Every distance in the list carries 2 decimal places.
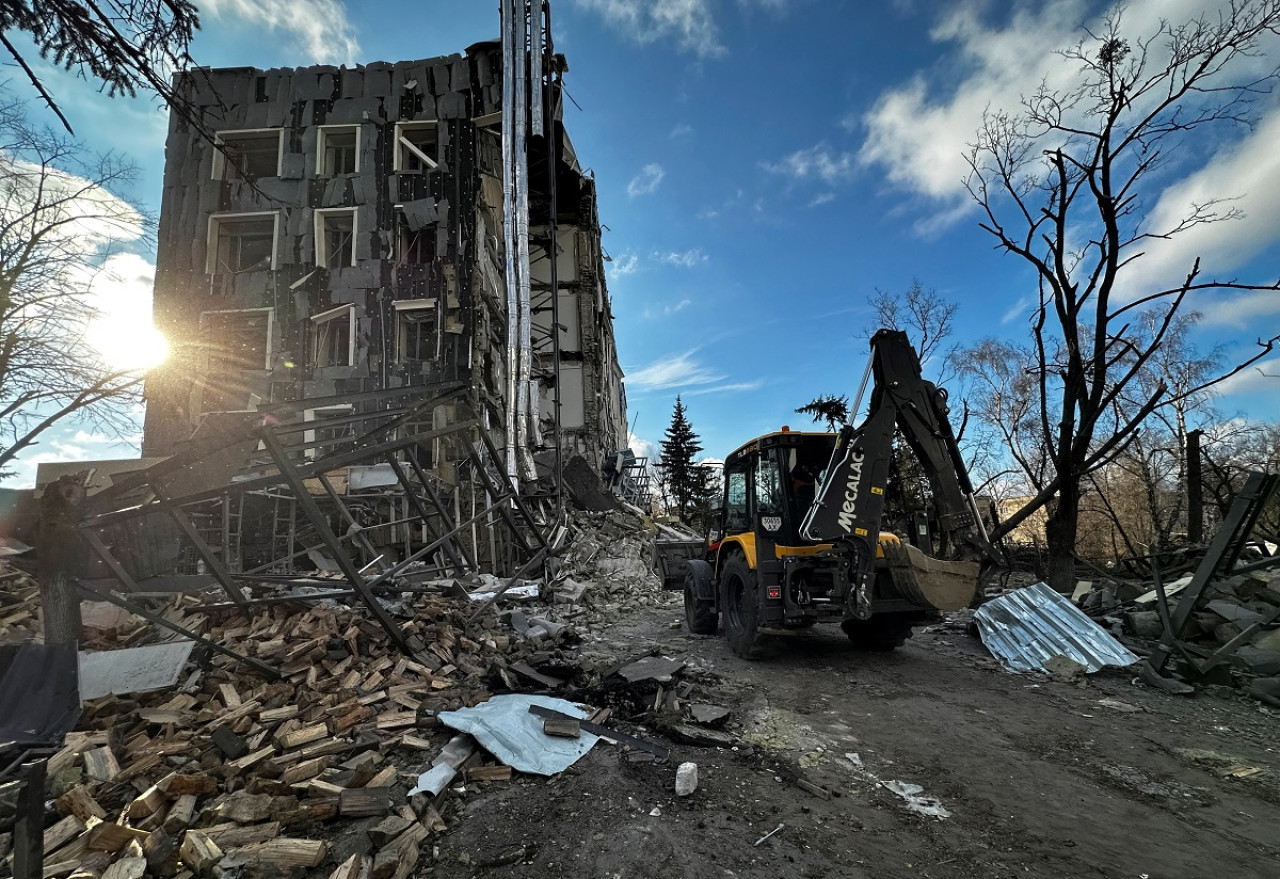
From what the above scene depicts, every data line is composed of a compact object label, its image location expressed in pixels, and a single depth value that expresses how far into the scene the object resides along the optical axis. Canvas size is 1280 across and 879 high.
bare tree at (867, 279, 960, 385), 19.25
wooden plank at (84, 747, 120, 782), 3.57
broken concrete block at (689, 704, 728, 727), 4.77
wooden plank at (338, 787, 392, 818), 3.25
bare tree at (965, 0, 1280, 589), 10.89
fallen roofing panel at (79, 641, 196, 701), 4.45
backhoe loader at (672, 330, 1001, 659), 6.21
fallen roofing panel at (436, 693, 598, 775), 3.97
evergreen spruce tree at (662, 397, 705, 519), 41.25
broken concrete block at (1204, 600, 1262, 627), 6.23
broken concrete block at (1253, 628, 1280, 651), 5.90
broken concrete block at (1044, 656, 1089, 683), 6.55
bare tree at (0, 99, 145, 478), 13.95
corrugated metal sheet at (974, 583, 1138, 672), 6.78
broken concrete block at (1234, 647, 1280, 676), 5.68
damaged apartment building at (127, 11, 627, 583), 18.88
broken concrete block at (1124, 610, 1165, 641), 7.35
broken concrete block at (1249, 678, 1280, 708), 5.46
